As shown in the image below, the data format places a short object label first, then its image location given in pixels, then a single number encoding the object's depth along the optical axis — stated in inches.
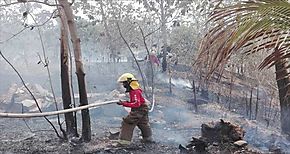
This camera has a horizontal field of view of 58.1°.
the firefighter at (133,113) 188.3
